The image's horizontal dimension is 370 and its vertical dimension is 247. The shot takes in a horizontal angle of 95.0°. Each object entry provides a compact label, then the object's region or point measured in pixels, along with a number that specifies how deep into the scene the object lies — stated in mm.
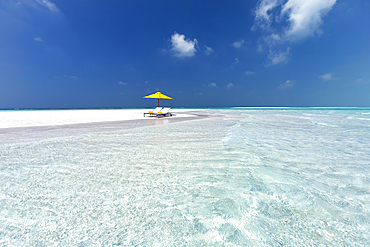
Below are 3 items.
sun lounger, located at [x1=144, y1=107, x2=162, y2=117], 16969
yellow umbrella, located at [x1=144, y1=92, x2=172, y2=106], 19527
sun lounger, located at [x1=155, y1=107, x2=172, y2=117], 17059
